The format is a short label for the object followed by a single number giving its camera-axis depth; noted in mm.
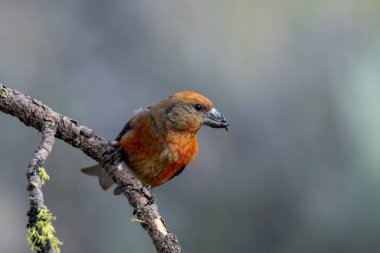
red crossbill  6941
